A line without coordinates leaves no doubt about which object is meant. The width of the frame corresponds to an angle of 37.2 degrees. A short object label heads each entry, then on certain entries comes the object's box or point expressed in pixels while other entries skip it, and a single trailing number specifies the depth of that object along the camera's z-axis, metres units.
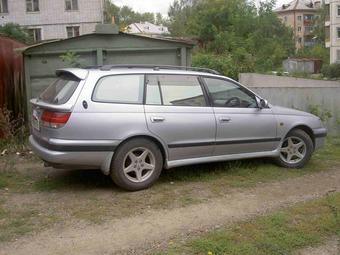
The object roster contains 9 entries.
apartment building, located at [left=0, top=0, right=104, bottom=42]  37.91
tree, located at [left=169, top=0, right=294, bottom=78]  34.28
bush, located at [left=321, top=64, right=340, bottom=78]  46.25
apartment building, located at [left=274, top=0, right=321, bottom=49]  105.31
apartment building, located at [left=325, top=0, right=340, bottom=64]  60.69
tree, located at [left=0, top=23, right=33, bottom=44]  31.02
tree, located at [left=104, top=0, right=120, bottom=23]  41.28
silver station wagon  6.00
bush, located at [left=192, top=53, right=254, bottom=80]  16.78
